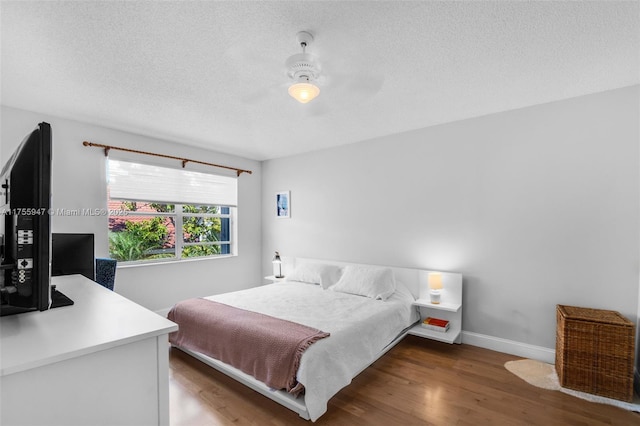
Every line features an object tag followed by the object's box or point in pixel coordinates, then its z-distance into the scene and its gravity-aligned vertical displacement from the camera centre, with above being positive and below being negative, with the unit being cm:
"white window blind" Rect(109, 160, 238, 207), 372 +29
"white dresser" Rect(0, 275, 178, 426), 79 -46
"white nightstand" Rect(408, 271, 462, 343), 320 -104
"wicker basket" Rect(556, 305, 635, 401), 227 -109
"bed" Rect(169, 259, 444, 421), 209 -99
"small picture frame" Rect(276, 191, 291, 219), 502 +6
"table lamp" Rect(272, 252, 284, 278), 475 -91
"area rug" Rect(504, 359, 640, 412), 225 -141
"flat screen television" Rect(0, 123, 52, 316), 92 -4
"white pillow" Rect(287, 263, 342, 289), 402 -89
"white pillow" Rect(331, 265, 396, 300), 345 -87
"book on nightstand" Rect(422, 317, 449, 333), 323 -123
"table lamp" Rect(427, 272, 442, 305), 330 -84
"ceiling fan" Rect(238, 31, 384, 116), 201 +102
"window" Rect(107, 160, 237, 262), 377 -9
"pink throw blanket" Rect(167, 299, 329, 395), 214 -105
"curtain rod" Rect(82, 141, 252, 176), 346 +66
